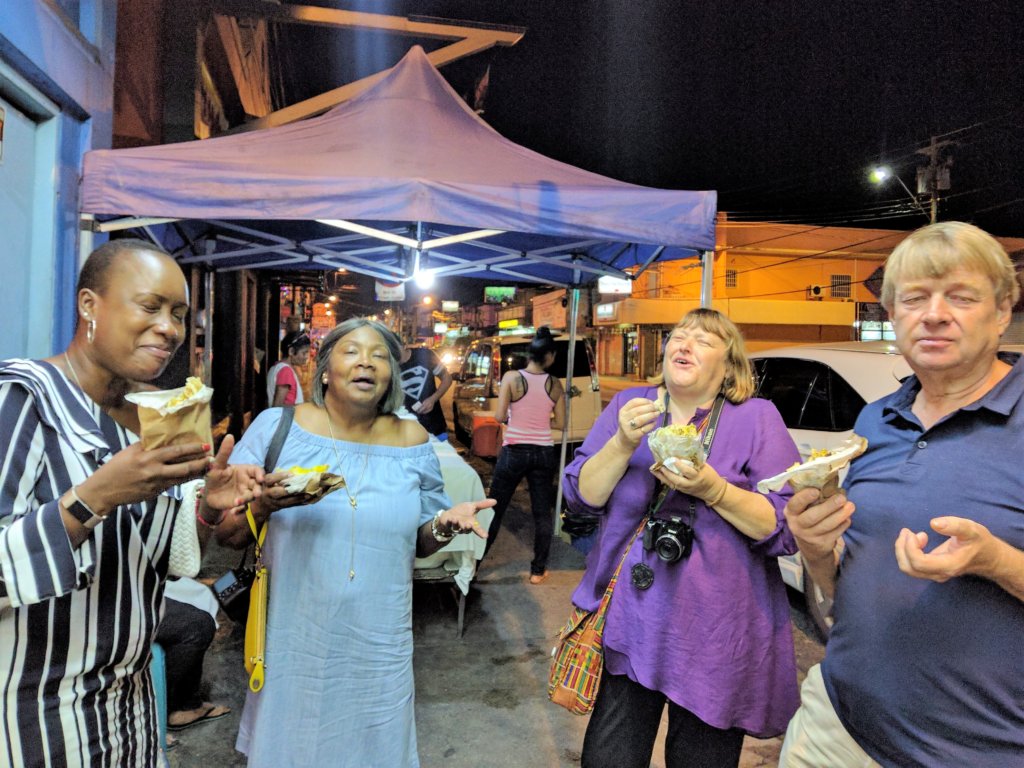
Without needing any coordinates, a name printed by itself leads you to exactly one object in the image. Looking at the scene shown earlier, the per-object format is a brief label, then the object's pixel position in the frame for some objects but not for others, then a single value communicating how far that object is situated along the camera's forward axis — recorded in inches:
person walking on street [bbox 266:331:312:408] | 256.7
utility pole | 754.8
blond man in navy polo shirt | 53.1
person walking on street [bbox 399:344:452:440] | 267.9
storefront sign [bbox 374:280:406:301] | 405.9
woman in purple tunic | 76.2
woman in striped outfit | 44.6
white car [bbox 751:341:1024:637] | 166.7
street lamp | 789.9
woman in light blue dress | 78.5
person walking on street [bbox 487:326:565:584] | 216.1
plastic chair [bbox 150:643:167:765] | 103.4
